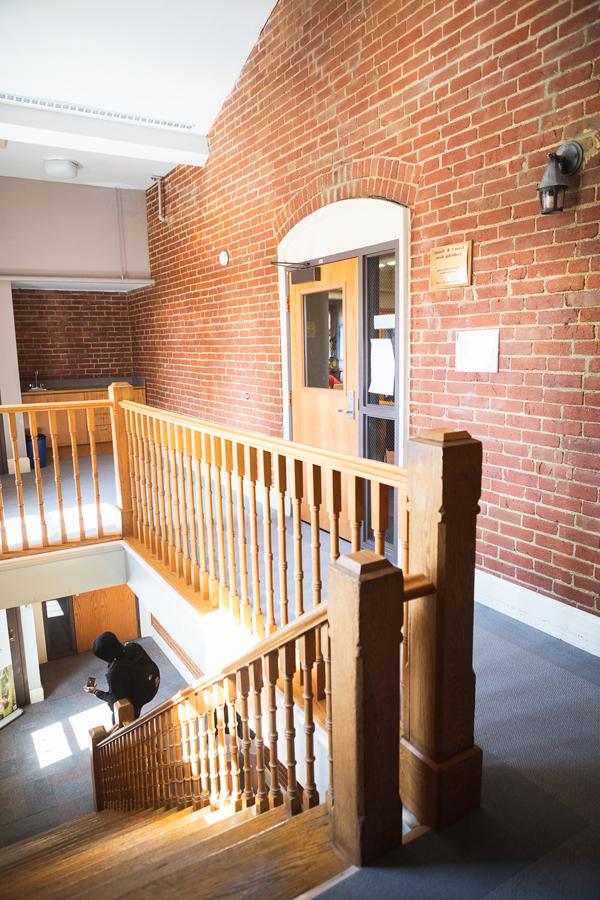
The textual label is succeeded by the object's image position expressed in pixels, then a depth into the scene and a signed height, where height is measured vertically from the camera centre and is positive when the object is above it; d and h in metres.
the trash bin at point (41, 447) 7.54 -1.18
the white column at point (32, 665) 7.57 -3.87
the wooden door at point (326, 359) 4.22 -0.09
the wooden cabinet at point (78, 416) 7.80 -0.86
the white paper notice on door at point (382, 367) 3.86 -0.14
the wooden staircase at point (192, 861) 1.60 -1.62
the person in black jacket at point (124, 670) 4.88 -2.60
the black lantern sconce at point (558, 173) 2.49 +0.68
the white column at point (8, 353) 6.75 +0.00
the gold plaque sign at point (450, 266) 3.06 +0.40
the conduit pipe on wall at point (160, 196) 6.86 +1.73
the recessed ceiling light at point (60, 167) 6.32 +1.92
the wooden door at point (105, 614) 8.64 -3.82
